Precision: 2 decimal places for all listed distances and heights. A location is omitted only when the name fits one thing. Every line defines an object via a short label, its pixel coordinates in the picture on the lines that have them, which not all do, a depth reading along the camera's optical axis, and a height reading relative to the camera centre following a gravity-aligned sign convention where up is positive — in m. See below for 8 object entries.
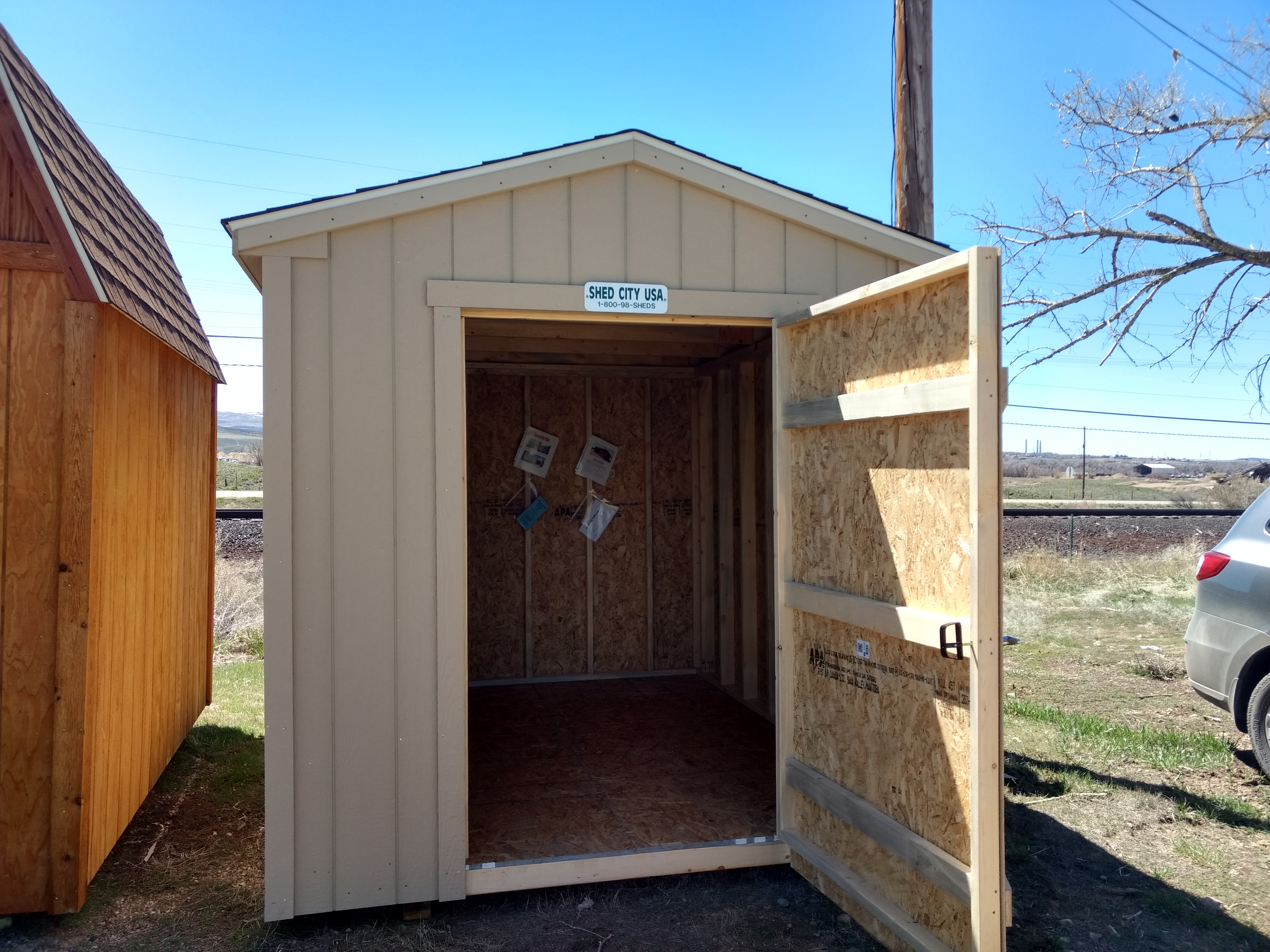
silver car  4.90 -0.83
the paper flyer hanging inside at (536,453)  7.18 +0.25
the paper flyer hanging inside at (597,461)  7.27 +0.18
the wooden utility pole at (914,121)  5.54 +2.21
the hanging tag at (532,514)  7.17 -0.24
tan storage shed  2.95 -0.18
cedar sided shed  3.54 -0.12
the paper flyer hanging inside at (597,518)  7.29 -0.27
